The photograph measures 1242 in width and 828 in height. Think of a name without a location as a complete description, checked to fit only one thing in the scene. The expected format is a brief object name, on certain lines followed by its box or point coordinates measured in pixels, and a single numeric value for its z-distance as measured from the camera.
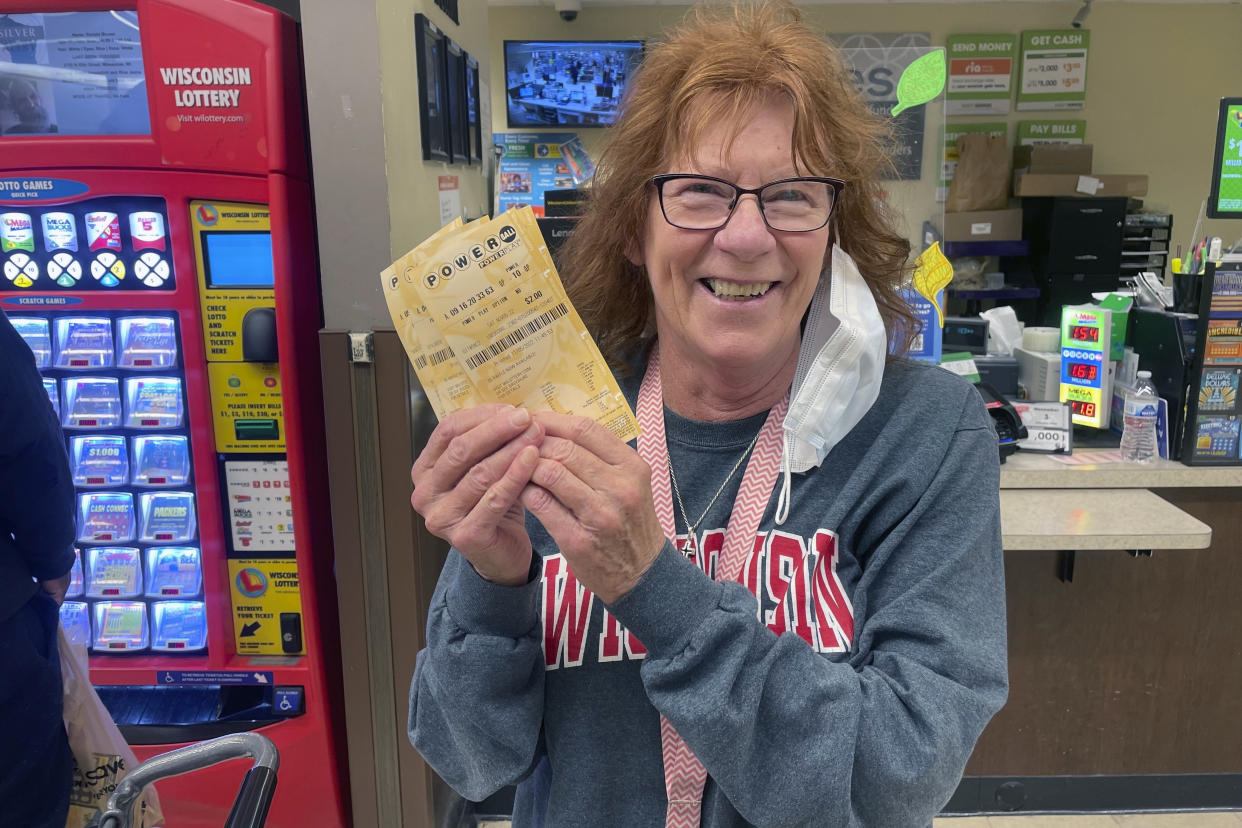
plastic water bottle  2.54
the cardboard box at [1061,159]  6.93
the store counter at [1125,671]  2.59
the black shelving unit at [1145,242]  6.77
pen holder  2.59
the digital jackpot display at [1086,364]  2.71
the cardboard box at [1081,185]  6.70
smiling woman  0.85
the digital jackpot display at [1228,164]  2.47
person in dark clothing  1.66
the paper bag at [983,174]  7.03
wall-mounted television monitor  7.02
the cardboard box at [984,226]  6.94
